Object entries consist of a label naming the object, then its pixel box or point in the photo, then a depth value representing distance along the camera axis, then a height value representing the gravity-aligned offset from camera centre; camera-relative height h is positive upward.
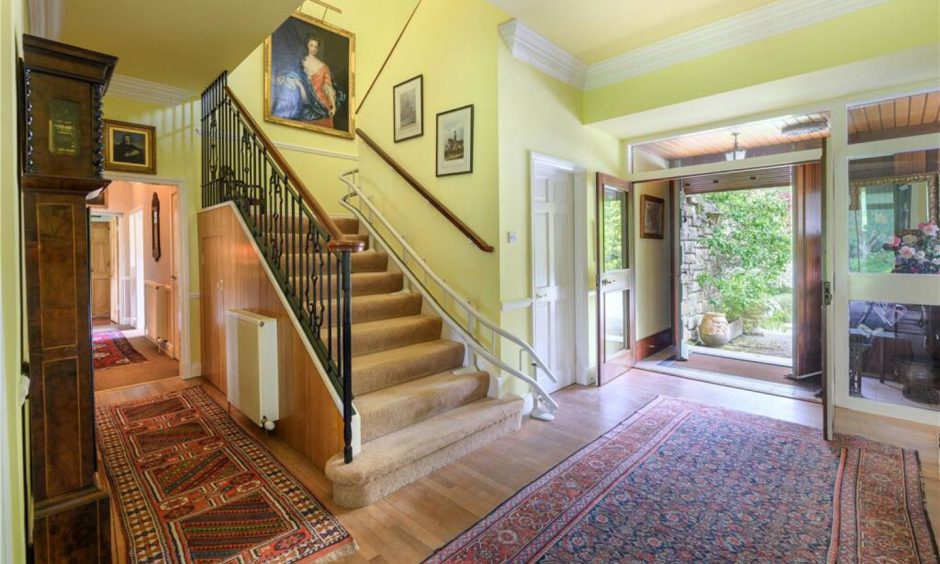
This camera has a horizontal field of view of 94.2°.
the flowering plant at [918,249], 3.13 +0.10
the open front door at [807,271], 4.26 -0.06
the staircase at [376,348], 2.31 -0.55
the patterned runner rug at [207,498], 1.89 -1.16
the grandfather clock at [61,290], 1.53 -0.05
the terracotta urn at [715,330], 5.91 -0.87
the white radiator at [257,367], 2.82 -0.62
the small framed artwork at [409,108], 3.87 +1.49
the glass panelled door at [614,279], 4.16 -0.11
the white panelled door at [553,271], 3.78 -0.02
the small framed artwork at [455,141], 3.48 +1.06
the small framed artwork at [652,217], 5.20 +0.63
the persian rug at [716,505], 1.88 -1.20
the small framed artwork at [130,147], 3.81 +1.16
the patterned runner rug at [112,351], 5.17 -0.97
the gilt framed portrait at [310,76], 4.82 +2.29
